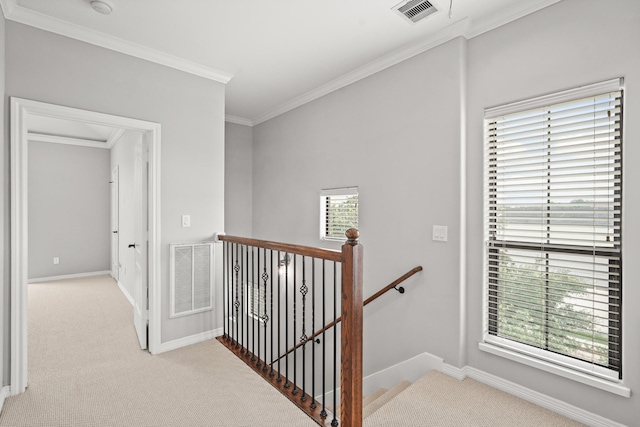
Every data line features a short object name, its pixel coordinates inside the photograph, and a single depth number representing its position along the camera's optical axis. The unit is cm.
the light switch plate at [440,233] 258
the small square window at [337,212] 350
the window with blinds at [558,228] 194
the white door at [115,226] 559
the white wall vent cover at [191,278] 303
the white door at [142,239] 296
